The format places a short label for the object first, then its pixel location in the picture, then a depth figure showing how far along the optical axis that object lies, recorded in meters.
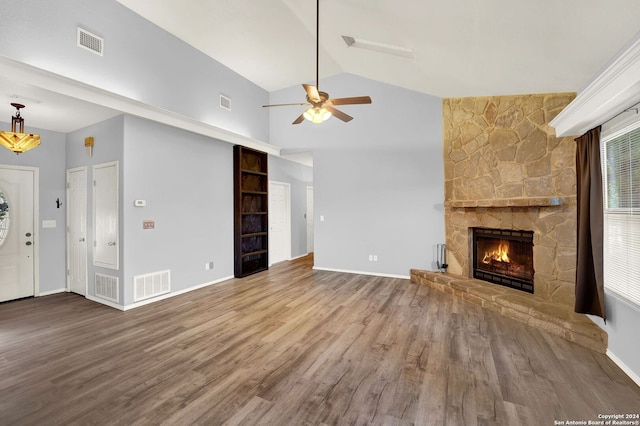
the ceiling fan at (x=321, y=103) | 3.11
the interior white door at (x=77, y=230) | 4.63
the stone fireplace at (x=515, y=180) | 3.96
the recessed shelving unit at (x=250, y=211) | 5.87
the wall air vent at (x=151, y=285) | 4.12
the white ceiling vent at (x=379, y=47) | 4.08
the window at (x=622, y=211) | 2.45
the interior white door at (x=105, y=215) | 4.10
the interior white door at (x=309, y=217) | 8.88
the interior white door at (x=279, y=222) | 7.31
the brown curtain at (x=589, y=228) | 2.80
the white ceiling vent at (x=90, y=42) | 3.46
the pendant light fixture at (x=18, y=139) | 3.30
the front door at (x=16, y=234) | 4.31
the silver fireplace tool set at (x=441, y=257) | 5.32
